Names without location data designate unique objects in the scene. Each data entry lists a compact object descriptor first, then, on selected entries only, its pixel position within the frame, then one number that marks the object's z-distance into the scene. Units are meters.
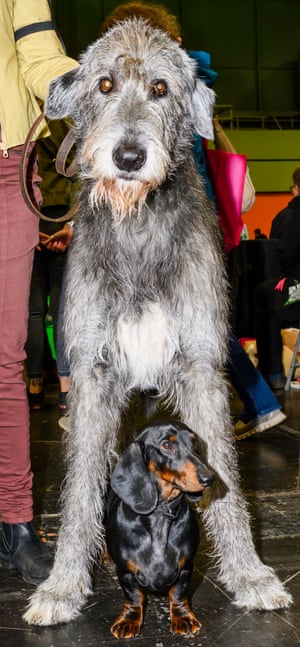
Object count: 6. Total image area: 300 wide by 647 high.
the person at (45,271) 5.20
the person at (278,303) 6.01
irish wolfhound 2.18
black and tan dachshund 2.06
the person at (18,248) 2.34
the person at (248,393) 3.39
